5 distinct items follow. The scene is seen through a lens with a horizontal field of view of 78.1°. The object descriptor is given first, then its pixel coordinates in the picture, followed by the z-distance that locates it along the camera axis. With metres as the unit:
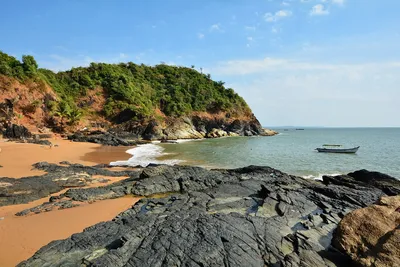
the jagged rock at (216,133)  65.50
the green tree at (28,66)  42.56
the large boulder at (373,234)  4.62
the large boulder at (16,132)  32.22
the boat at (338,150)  32.94
